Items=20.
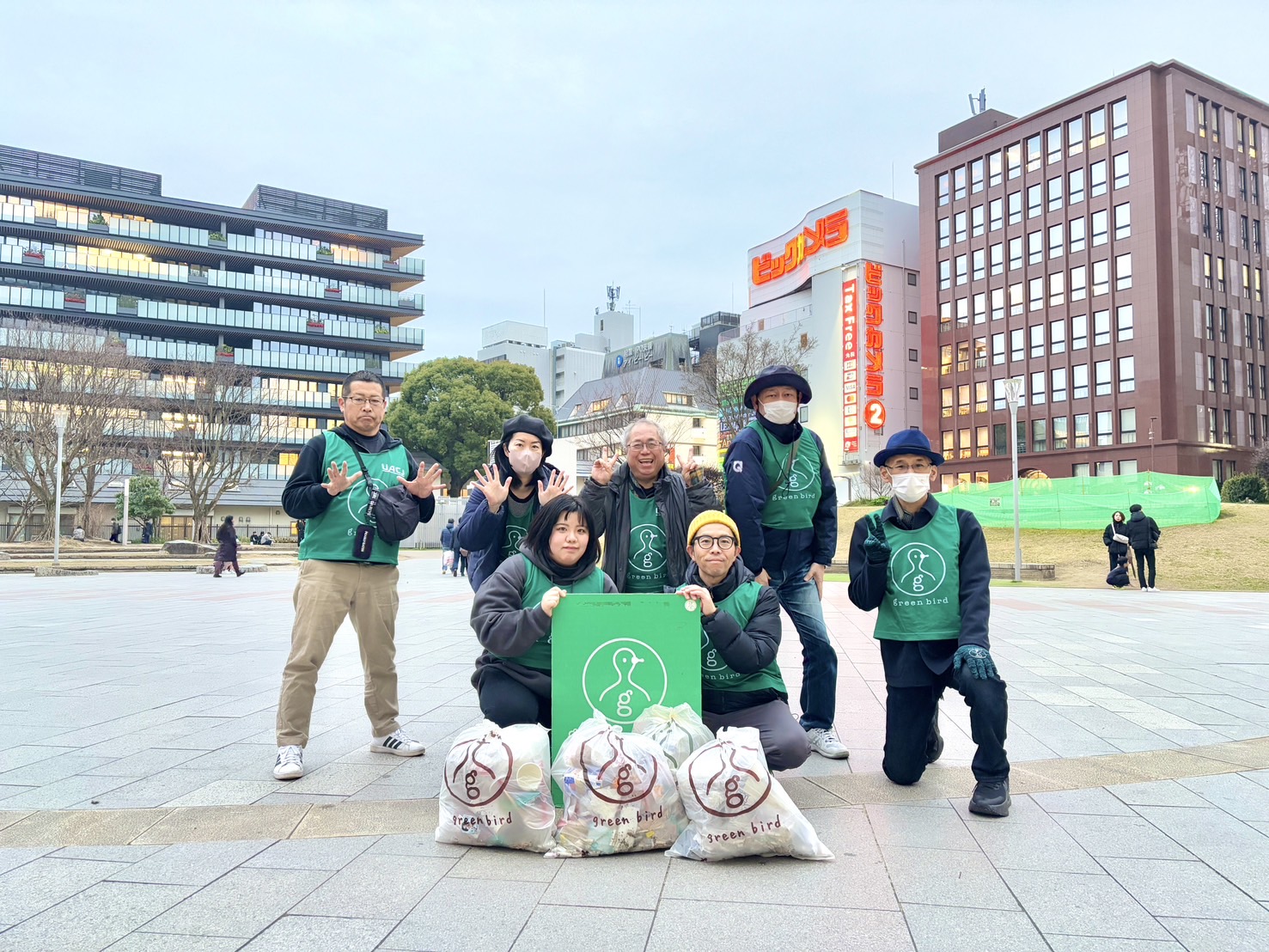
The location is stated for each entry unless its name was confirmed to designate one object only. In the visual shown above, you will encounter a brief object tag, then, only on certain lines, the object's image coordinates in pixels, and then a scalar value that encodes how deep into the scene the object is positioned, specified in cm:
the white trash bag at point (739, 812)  303
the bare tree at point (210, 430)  4016
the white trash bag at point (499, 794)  316
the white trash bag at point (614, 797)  312
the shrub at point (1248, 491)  3291
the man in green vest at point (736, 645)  362
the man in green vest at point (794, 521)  463
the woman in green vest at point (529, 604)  371
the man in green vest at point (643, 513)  423
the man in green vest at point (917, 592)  400
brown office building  4438
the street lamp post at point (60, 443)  2432
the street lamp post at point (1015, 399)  2206
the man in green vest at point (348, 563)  431
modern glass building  5366
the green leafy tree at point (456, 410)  5312
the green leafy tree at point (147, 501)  4147
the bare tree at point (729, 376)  4078
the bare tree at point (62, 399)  3253
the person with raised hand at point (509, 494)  451
